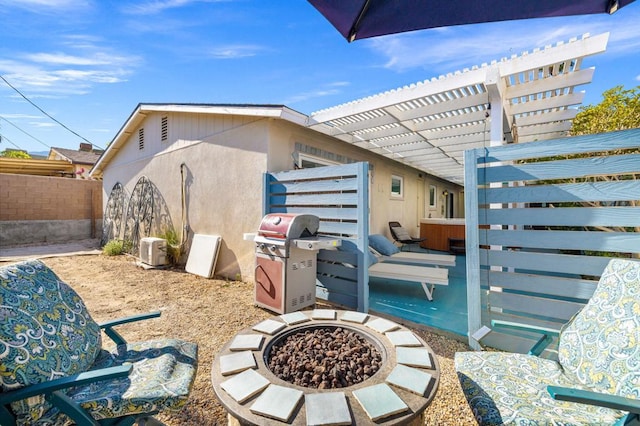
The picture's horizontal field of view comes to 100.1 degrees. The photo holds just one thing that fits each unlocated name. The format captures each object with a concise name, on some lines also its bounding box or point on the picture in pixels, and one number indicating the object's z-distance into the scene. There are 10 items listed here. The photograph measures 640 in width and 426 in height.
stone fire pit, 1.25
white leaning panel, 6.41
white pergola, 3.53
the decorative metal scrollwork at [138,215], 9.03
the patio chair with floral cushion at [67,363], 1.40
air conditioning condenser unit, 7.26
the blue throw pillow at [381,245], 6.45
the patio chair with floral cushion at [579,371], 1.43
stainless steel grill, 3.93
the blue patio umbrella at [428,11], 1.68
